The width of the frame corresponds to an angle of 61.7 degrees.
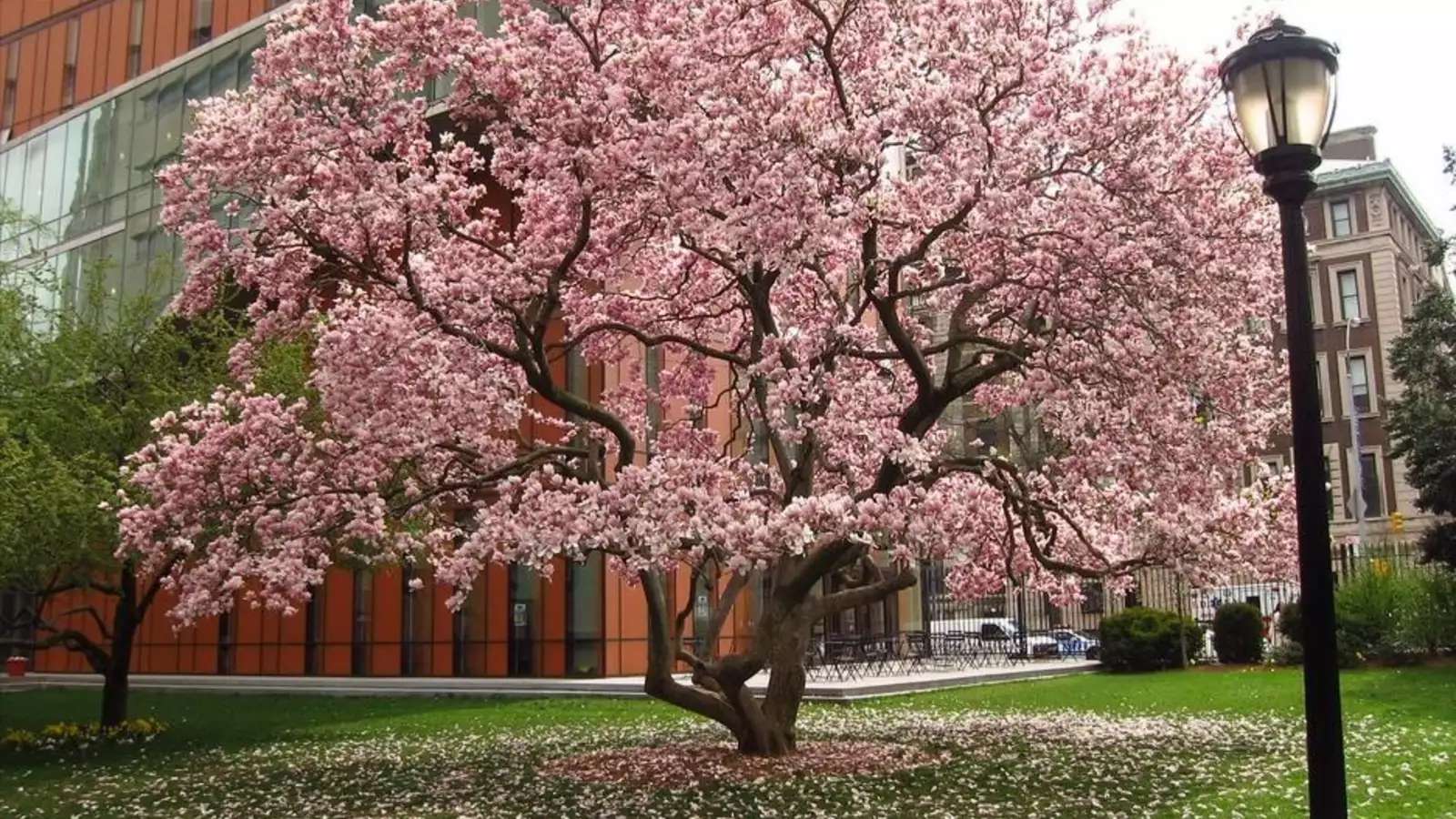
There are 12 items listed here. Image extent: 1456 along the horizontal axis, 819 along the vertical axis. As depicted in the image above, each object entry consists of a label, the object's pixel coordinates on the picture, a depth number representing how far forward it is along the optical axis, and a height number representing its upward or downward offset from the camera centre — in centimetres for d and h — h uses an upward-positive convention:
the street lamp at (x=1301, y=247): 524 +149
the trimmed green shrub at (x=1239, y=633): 2672 -125
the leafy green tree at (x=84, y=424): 1566 +245
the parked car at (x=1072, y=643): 3531 -186
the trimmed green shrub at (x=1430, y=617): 2167 -79
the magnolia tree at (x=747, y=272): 1112 +313
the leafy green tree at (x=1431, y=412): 2411 +343
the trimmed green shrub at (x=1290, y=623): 2458 -97
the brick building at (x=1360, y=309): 5690 +1283
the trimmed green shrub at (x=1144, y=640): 2719 -138
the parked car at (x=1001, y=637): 3281 -153
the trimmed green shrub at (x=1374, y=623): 2225 -90
